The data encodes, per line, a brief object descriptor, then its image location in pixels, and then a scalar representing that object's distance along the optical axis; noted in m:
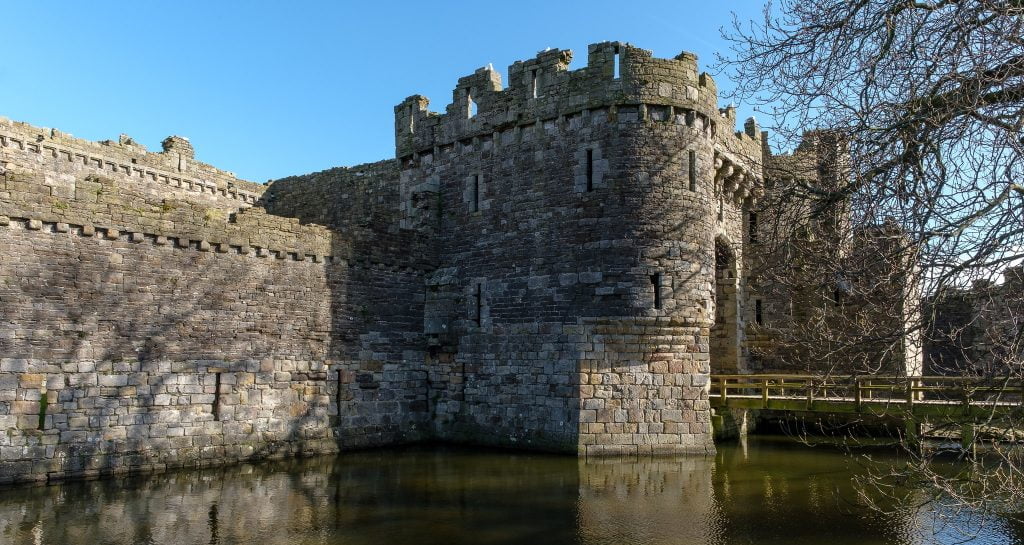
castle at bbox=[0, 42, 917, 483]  13.02
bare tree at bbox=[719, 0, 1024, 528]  5.89
